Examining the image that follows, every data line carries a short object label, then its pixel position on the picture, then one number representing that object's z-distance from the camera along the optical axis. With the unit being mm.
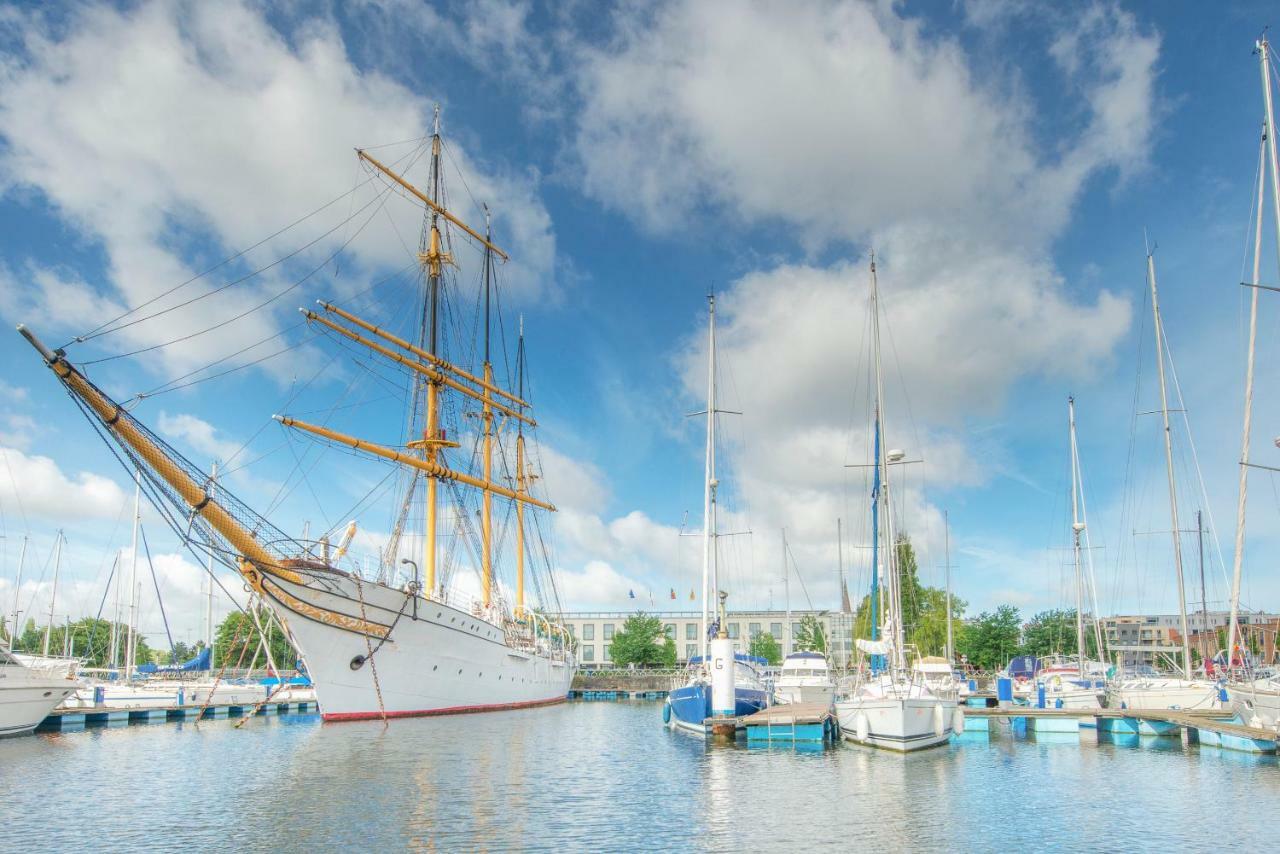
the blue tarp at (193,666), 83375
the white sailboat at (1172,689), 43875
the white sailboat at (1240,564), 30922
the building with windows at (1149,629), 144750
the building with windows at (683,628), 139375
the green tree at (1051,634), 96188
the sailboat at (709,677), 41062
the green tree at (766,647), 117750
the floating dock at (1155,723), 31594
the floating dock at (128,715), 45812
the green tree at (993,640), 92812
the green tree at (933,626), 87956
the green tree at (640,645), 112438
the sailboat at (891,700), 33750
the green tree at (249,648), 115506
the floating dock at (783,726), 36750
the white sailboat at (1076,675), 48812
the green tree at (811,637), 101500
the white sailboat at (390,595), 39031
